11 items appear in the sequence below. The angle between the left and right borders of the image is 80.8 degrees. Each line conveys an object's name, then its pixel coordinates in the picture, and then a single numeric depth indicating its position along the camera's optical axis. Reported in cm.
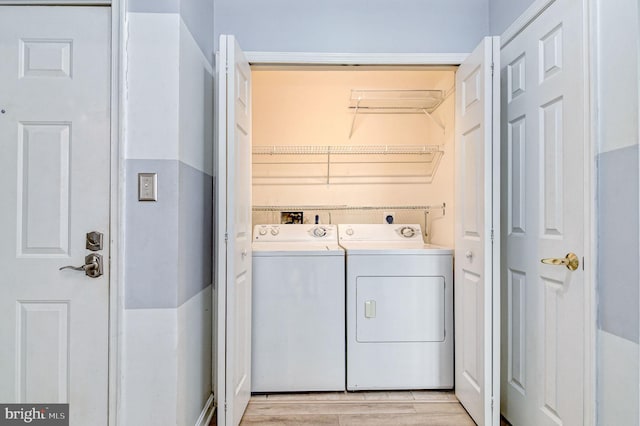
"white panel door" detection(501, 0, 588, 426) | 144
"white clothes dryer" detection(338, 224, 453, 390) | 229
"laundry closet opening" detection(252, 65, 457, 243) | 312
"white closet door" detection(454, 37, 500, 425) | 178
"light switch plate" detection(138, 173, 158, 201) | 148
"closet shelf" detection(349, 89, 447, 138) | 288
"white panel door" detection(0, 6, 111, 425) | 149
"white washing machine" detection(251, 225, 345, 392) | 225
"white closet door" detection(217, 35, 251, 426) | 174
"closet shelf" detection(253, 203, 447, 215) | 311
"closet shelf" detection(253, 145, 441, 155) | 304
